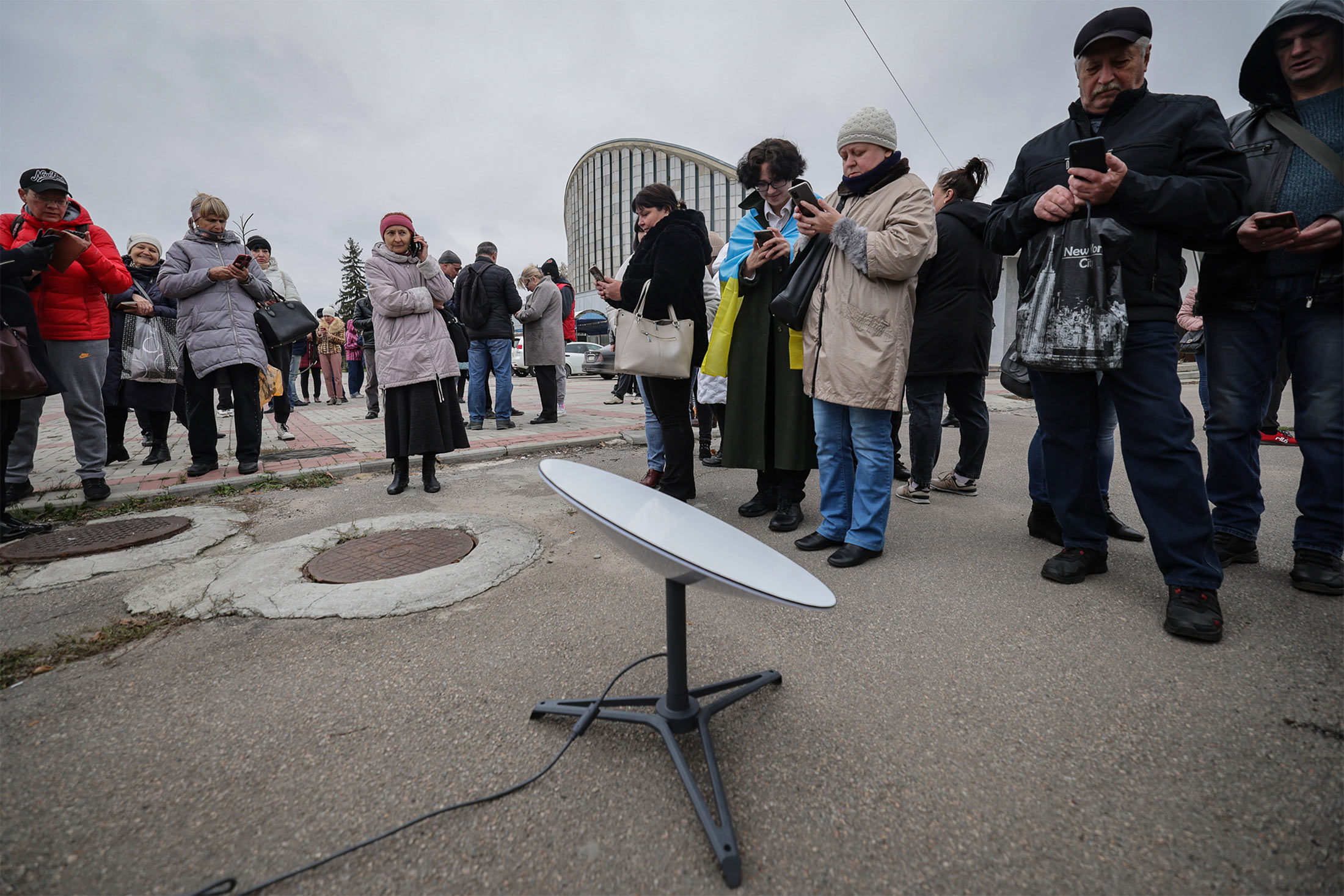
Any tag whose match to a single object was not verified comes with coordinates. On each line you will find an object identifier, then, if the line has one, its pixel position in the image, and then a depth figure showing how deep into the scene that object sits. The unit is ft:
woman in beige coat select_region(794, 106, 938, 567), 8.88
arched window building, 204.03
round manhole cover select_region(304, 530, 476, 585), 9.28
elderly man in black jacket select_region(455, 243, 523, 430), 24.50
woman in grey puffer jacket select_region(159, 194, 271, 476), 15.12
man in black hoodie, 7.34
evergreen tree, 166.50
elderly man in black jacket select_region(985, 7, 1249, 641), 6.82
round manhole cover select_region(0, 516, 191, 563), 10.18
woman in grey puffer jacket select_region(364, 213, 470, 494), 13.80
